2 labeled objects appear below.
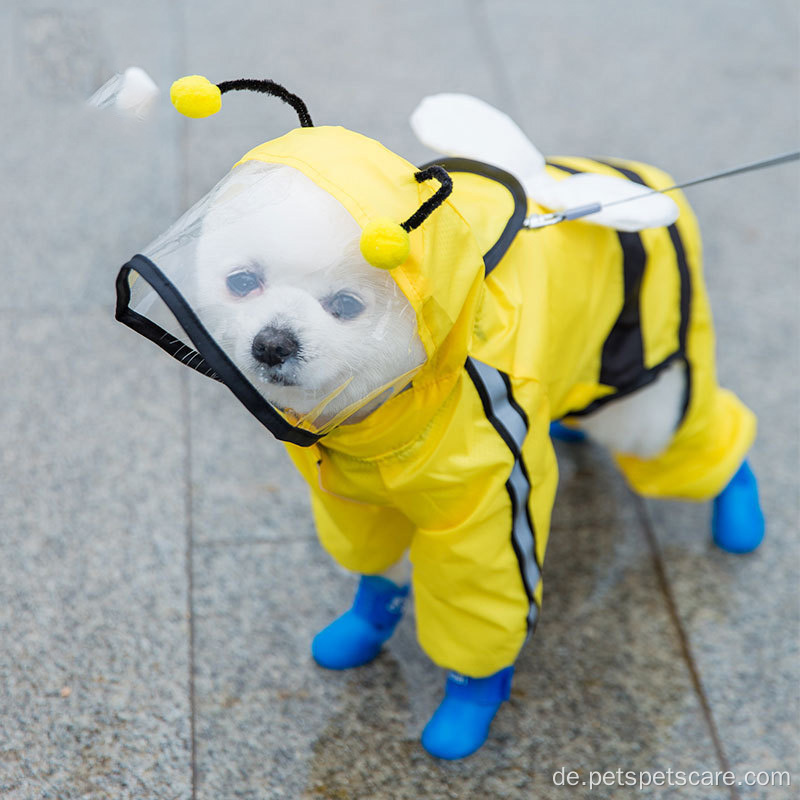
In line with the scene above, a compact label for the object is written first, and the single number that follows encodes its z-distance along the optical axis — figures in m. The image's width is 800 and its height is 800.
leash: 0.93
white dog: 0.82
